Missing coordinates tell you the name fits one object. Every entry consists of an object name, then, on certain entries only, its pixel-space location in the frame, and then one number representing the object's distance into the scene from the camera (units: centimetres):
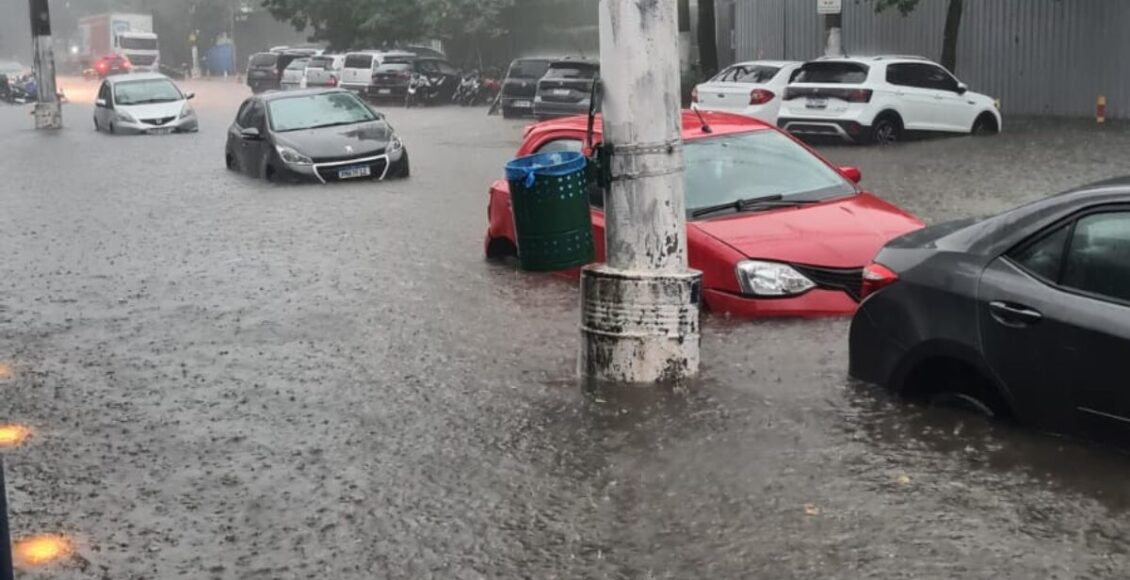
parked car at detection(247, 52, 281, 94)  5534
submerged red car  883
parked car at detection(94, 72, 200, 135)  3253
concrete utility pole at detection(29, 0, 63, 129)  3522
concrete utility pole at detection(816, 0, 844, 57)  2758
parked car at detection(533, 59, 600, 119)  3238
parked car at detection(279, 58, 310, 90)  4928
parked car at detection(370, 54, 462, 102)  4353
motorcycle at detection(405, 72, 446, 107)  4356
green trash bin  759
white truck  7438
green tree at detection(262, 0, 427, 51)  4819
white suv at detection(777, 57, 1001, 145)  2362
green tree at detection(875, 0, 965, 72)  2784
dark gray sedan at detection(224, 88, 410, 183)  1952
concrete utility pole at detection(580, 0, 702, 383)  742
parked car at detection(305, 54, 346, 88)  4584
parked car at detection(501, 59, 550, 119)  3600
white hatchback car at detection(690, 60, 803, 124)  2544
